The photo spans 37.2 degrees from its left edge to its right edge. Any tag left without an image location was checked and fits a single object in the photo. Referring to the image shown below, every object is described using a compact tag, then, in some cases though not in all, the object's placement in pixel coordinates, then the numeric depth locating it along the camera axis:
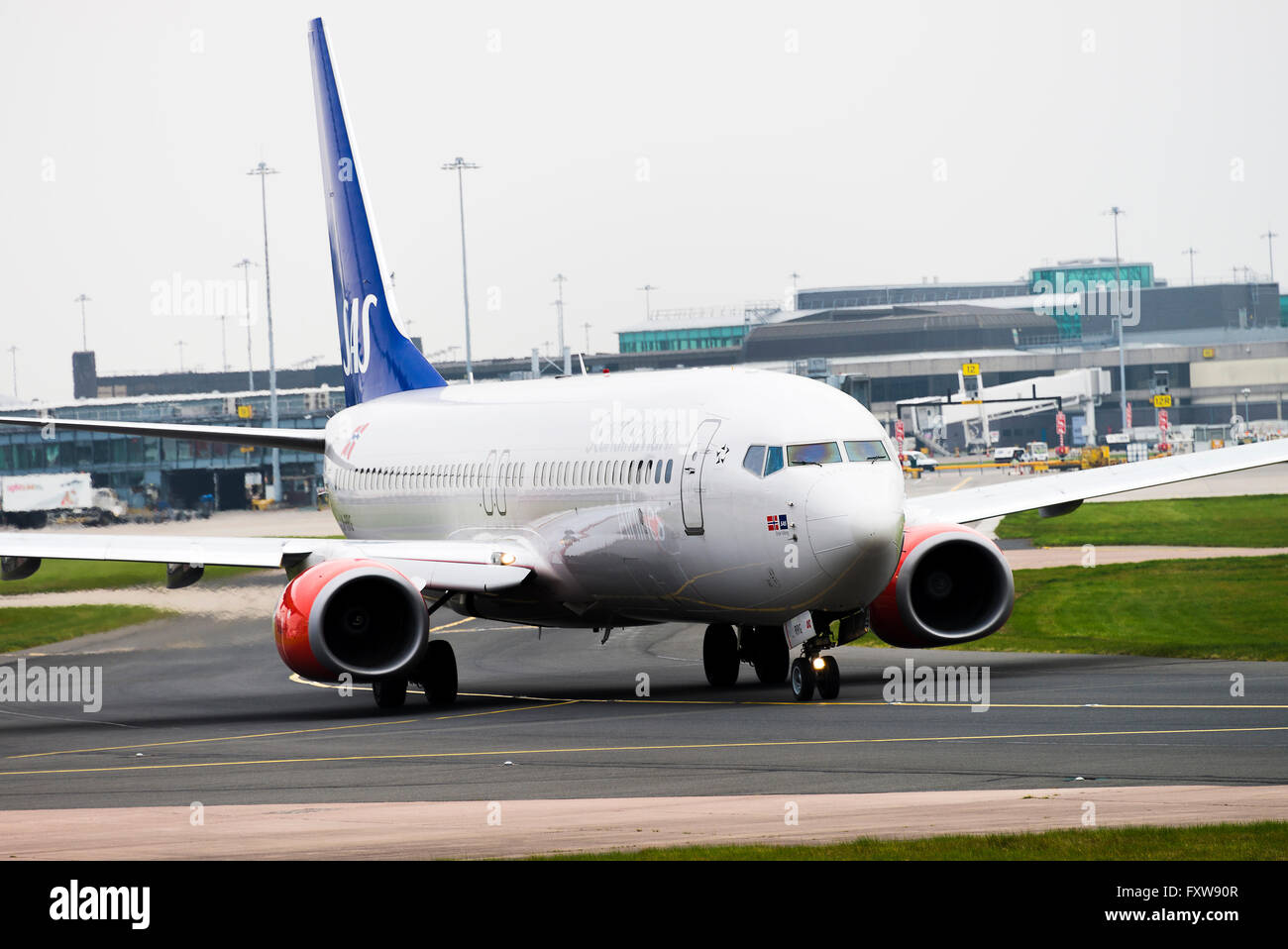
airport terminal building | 110.62
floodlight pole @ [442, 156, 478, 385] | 93.19
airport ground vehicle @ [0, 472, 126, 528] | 94.62
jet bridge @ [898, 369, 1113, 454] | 159.25
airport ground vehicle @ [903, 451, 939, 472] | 120.81
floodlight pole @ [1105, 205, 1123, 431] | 159.38
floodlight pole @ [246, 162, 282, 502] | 101.72
